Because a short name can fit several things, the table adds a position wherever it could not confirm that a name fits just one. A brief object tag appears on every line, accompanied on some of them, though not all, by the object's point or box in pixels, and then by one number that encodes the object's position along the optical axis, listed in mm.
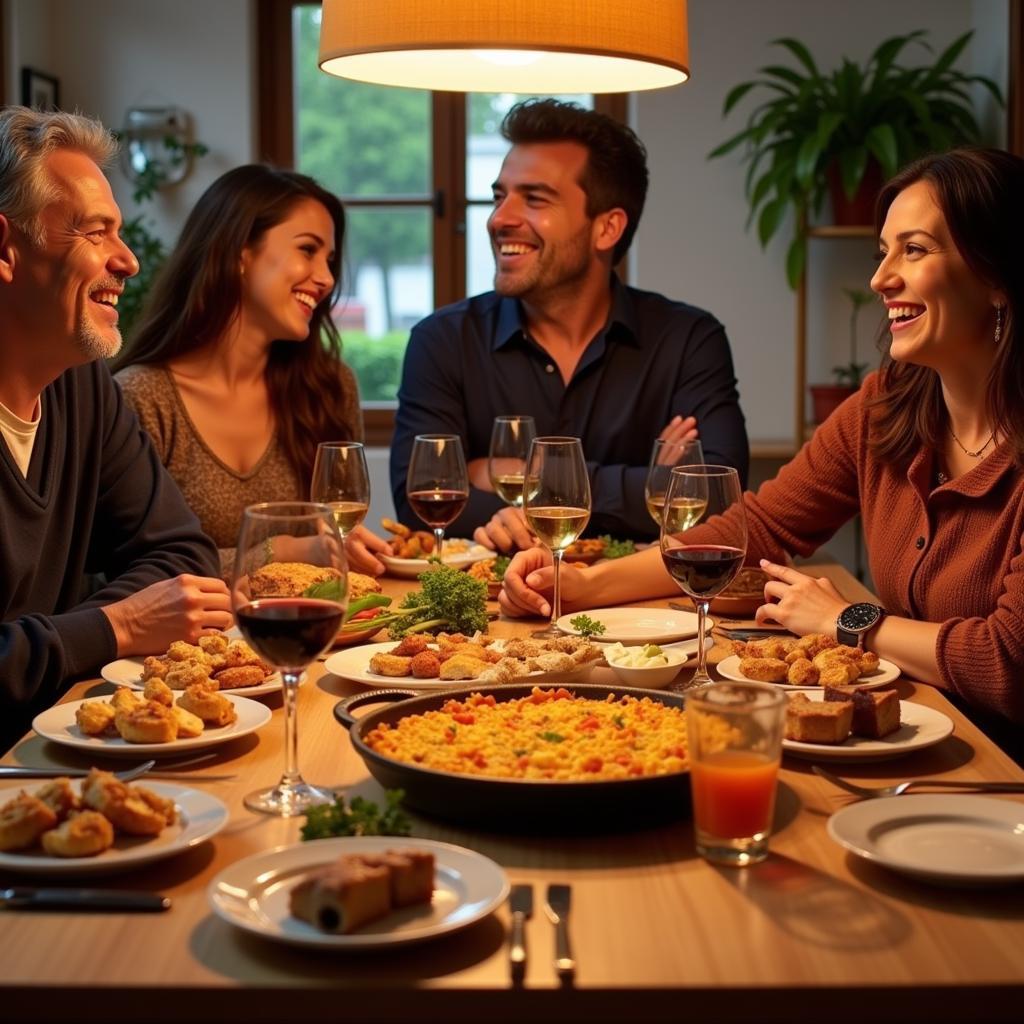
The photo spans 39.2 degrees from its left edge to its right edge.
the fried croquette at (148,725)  1427
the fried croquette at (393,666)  1703
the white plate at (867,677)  1700
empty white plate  1113
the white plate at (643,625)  1932
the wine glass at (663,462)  2129
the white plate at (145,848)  1119
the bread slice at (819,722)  1430
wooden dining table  959
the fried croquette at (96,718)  1458
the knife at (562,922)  969
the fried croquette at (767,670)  1687
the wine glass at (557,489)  1941
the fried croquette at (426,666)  1681
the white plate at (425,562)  2459
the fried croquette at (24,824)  1146
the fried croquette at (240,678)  1659
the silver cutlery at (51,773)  1355
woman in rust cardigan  2115
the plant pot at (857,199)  5031
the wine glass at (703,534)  1640
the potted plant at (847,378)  5211
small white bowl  1655
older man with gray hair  2195
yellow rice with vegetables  1248
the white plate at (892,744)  1412
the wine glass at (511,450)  2502
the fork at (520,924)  981
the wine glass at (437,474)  2338
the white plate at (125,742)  1421
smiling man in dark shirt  3490
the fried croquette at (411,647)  1743
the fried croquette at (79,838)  1134
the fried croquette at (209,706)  1489
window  5578
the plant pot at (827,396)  5195
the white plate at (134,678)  1649
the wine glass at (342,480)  2227
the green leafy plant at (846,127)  4871
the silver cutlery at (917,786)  1337
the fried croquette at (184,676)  1641
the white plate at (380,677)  1617
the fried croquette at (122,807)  1171
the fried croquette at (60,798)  1180
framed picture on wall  5051
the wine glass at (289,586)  1271
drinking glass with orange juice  1154
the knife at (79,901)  1076
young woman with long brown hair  3109
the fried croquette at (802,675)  1672
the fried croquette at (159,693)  1505
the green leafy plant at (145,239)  5203
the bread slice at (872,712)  1447
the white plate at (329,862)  997
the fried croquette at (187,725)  1462
